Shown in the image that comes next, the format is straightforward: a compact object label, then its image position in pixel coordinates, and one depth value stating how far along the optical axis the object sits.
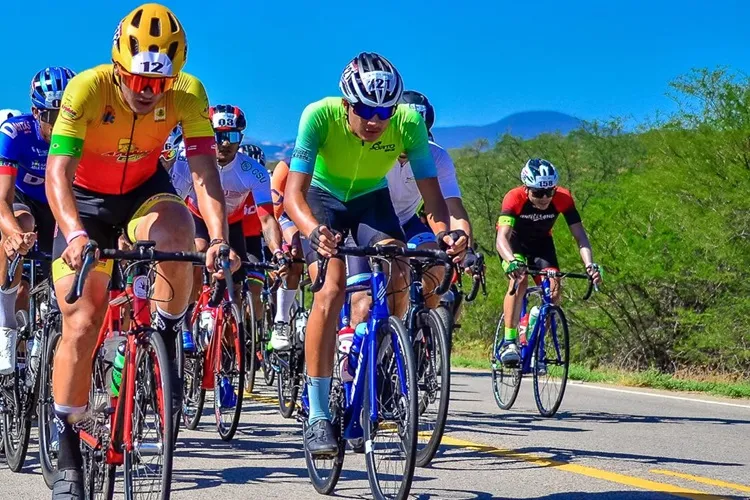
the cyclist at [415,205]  6.88
